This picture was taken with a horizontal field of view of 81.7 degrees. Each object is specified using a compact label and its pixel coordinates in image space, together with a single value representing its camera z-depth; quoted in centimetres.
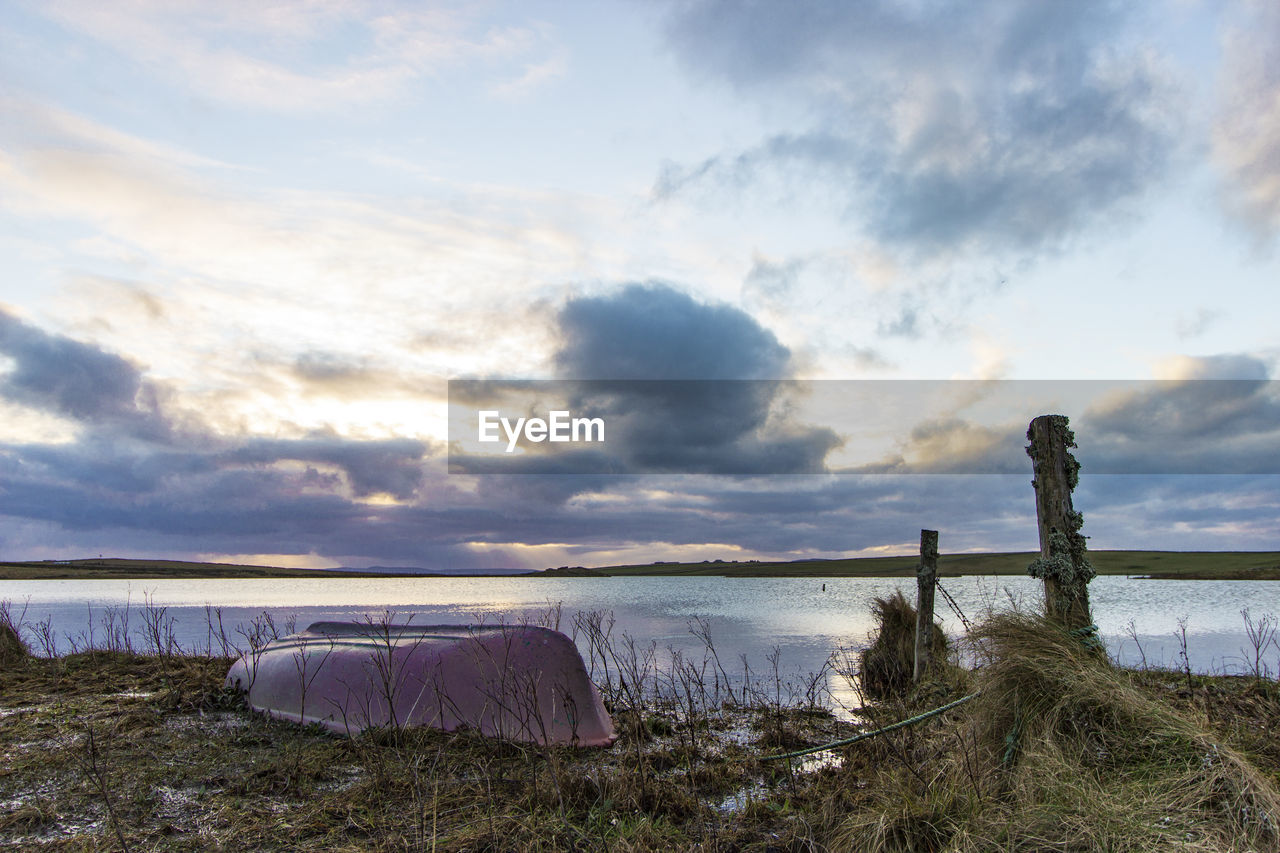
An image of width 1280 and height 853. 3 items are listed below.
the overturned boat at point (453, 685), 712
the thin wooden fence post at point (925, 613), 1118
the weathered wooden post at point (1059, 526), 554
